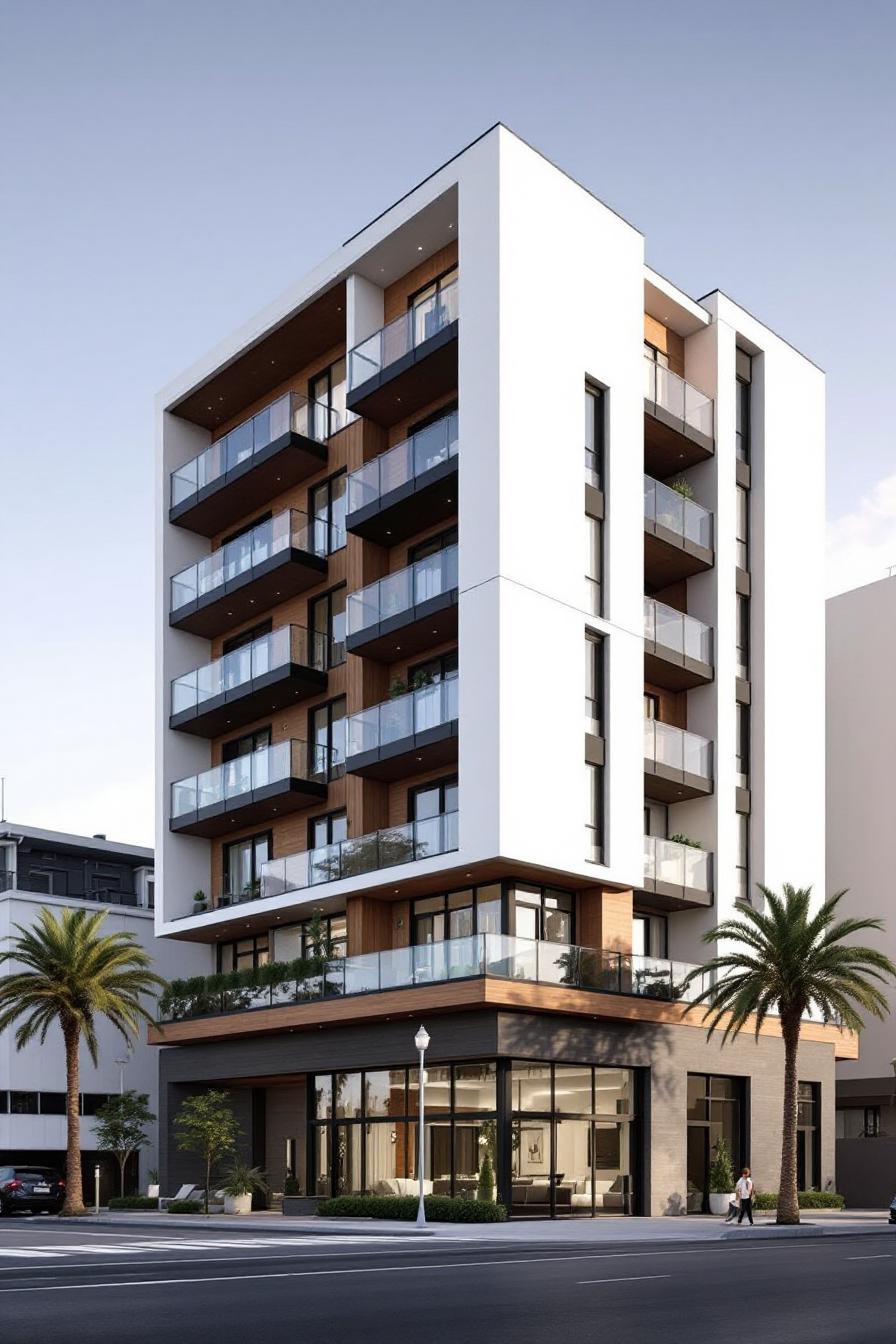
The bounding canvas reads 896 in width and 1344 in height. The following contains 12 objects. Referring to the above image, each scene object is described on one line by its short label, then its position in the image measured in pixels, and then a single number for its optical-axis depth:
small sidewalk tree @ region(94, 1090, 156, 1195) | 51.34
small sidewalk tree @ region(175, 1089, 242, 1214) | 43.47
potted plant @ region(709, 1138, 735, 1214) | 41.62
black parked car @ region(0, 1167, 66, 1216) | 46.16
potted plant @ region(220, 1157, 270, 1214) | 43.31
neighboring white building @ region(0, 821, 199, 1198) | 54.91
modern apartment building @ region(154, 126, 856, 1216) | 38.25
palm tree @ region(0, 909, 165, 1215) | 45.78
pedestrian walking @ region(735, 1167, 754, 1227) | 35.03
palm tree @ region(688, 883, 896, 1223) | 37.59
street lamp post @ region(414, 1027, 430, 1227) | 32.31
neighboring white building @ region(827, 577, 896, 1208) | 54.78
